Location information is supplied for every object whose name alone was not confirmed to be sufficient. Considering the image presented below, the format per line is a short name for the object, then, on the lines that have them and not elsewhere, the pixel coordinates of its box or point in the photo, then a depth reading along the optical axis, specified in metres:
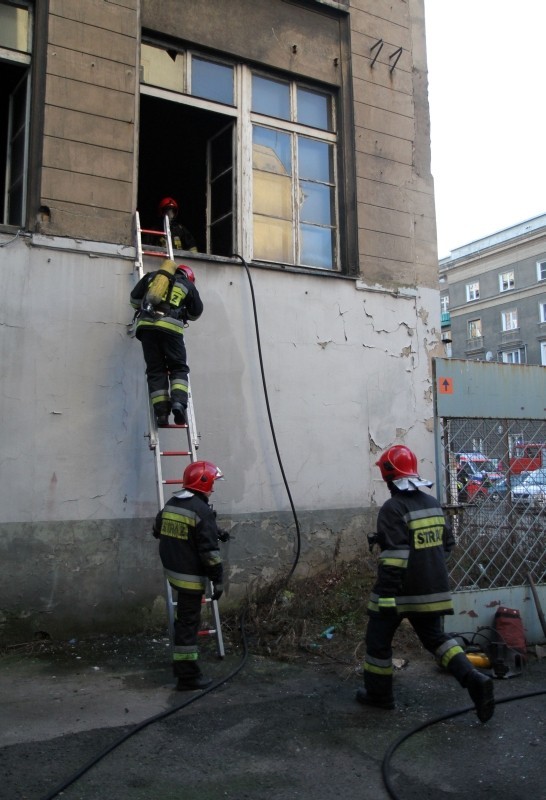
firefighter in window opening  7.08
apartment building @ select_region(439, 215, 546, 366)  40.50
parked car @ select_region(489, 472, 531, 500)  6.29
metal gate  6.12
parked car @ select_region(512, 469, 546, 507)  6.38
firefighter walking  4.37
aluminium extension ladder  5.49
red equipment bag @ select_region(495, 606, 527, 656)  5.59
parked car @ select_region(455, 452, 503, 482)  6.32
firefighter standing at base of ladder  4.80
